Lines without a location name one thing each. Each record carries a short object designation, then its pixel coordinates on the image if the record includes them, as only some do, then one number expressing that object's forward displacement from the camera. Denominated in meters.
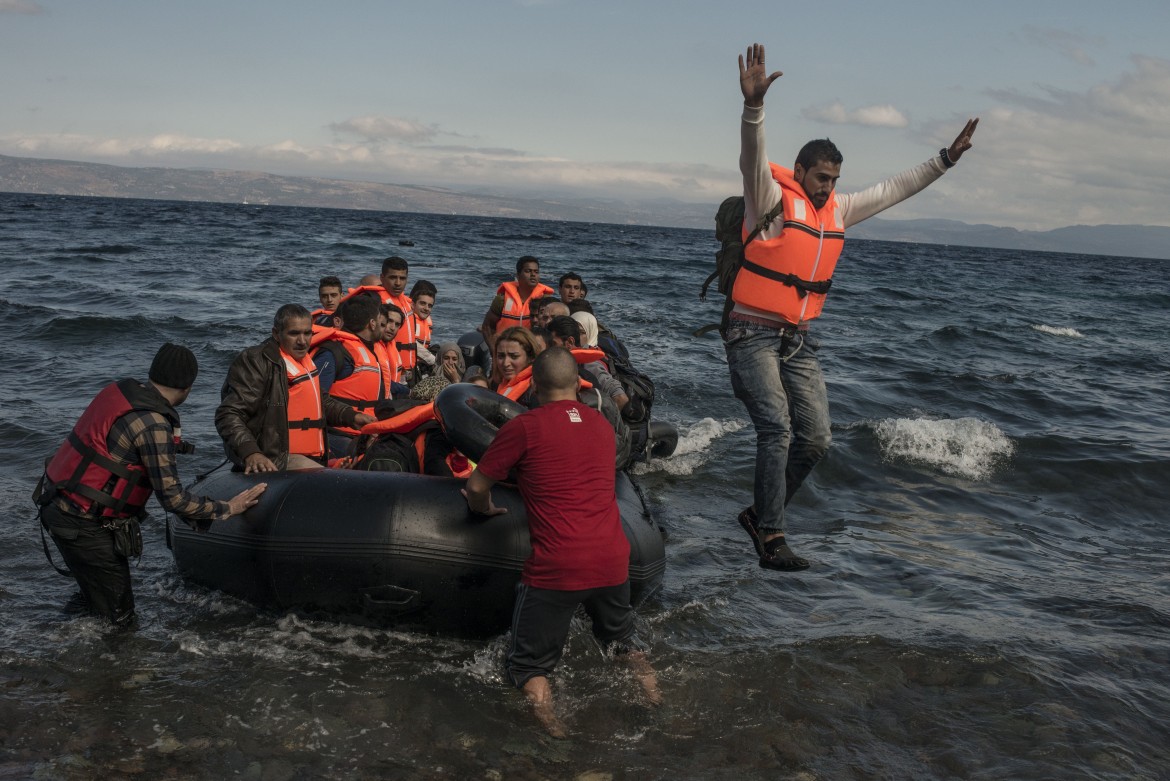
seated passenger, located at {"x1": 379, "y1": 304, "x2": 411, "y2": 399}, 7.97
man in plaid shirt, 4.90
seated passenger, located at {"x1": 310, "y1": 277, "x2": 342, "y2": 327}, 10.19
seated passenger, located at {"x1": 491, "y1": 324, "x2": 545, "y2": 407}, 6.05
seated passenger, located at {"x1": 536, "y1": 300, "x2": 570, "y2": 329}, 7.86
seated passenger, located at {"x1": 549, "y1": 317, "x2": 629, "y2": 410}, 6.64
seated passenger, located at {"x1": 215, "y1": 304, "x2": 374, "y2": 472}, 5.91
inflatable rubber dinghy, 5.13
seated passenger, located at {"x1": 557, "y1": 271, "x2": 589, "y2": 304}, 9.26
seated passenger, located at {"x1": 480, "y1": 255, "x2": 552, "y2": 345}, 10.37
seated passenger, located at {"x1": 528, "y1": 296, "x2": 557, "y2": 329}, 8.05
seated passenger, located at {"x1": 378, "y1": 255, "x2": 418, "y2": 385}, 9.90
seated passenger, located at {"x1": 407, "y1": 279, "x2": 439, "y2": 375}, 10.44
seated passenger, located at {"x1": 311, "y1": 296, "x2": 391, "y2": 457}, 7.22
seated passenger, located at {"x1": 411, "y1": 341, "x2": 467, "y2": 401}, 9.37
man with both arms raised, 5.09
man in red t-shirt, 4.46
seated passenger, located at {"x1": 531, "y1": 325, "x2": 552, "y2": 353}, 6.25
